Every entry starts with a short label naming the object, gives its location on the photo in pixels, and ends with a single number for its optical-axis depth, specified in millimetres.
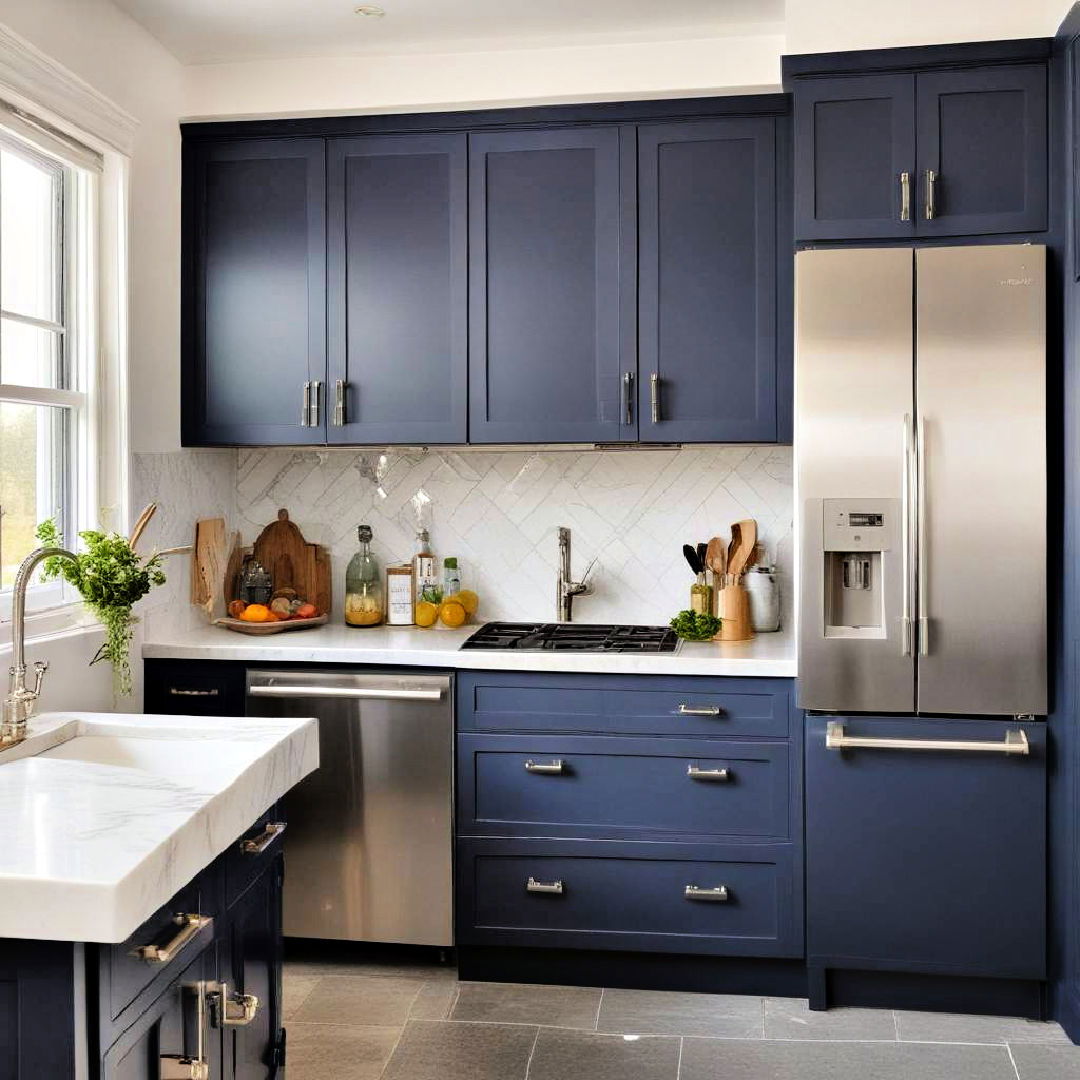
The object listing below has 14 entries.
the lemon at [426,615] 3771
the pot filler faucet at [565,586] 3768
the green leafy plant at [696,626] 3443
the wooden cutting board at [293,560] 3939
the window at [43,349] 2891
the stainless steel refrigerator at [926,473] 2914
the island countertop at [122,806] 1502
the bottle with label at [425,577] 3854
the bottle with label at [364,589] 3803
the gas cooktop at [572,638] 3307
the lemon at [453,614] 3744
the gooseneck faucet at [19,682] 2291
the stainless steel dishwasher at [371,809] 3271
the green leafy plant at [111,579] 2822
